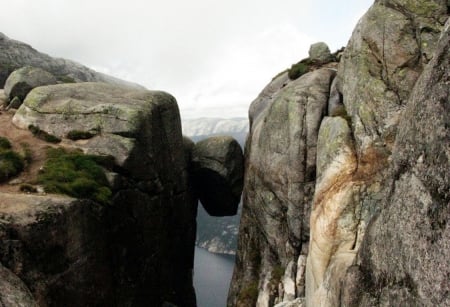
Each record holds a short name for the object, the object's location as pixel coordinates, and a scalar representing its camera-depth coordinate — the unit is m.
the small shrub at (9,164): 30.23
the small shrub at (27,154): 33.62
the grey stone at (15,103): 46.19
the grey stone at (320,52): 44.55
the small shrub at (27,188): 28.47
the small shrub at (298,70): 42.94
